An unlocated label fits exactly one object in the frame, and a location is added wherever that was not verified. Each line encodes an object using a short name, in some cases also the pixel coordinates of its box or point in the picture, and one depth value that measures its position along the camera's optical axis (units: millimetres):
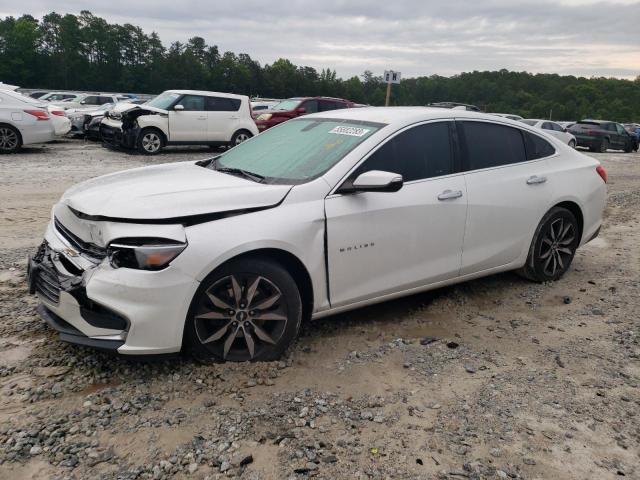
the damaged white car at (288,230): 3049
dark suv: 24734
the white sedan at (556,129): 22469
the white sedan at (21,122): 12344
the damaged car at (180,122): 13859
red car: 16594
